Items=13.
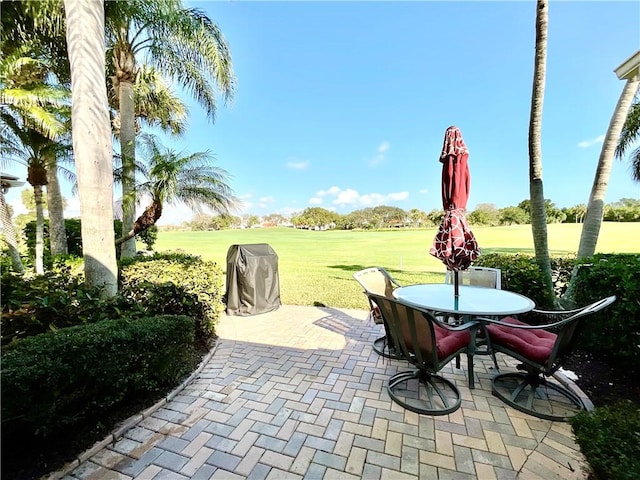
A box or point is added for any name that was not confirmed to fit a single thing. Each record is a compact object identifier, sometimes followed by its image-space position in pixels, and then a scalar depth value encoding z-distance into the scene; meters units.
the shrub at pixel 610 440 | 1.03
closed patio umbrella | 2.72
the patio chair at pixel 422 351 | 2.17
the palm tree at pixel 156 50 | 5.56
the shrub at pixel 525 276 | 3.84
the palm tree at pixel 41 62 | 4.49
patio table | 2.52
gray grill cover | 4.86
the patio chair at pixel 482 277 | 3.66
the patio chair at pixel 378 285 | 3.38
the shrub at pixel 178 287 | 3.28
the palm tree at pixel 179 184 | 4.89
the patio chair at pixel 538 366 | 2.13
